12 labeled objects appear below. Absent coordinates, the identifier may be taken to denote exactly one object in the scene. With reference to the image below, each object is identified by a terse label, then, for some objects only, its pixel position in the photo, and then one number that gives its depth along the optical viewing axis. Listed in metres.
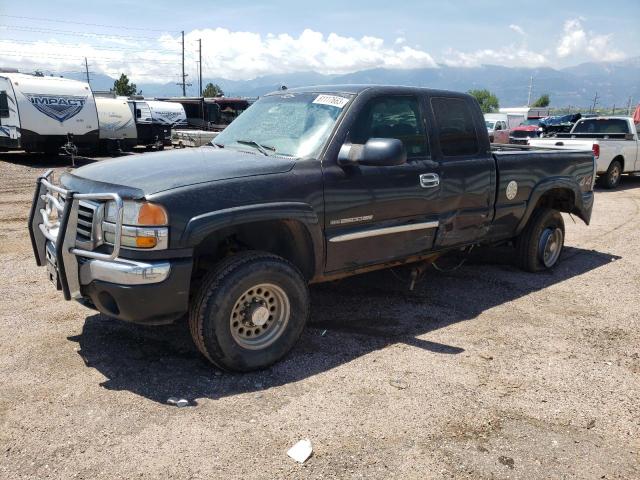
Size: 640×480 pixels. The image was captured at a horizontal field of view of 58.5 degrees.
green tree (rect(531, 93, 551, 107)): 86.94
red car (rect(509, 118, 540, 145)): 24.00
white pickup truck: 13.71
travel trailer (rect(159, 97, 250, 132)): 28.53
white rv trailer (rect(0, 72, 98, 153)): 16.66
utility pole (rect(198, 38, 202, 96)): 76.57
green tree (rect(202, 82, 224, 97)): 74.79
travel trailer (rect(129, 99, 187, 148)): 22.77
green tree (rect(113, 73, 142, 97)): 60.40
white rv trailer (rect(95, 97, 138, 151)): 20.50
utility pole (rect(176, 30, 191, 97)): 73.87
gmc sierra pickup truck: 3.35
